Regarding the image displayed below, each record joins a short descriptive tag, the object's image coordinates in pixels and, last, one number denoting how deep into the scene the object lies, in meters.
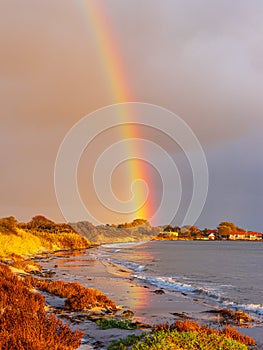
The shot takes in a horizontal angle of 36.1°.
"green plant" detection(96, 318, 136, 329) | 12.59
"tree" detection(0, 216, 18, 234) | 72.58
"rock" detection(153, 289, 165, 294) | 25.44
